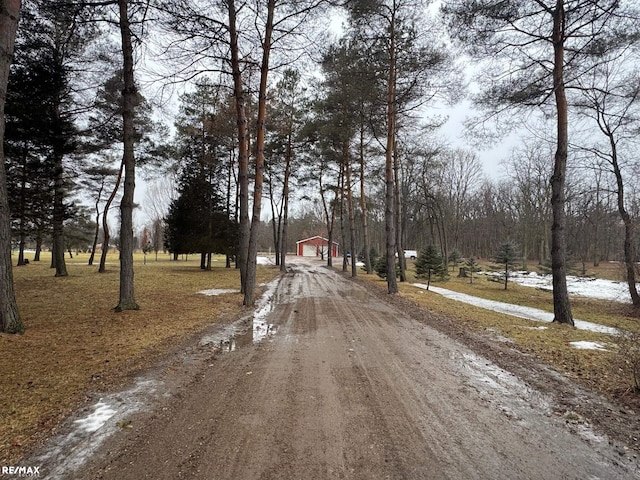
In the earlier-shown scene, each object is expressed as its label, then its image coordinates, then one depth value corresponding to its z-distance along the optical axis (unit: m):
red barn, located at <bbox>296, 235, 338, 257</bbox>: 54.41
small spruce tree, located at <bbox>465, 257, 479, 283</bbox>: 23.08
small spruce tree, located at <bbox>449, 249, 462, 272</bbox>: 27.52
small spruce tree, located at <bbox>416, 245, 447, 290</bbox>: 17.30
